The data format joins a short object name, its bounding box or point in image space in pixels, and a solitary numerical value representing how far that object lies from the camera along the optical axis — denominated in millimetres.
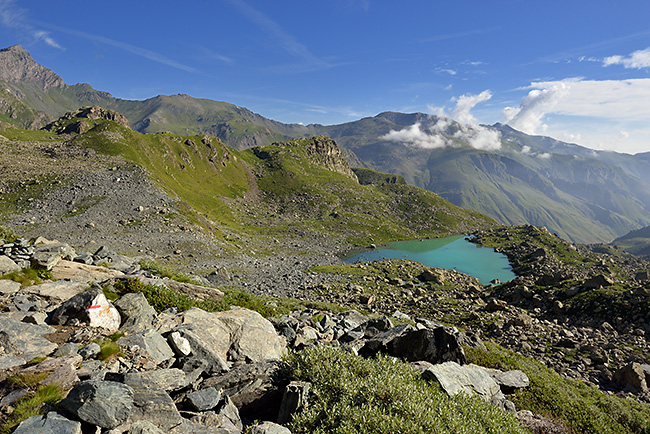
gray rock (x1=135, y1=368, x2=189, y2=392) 8500
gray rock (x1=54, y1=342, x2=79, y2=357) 8844
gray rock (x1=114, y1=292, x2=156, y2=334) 11680
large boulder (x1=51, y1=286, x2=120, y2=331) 10984
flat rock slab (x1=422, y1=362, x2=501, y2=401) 11375
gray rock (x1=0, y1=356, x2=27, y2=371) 7887
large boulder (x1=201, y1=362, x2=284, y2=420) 9688
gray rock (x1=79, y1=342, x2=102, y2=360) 9047
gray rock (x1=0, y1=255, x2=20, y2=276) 13906
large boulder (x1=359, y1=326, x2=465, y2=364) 14719
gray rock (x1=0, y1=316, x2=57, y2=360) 8641
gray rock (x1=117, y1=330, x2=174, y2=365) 9945
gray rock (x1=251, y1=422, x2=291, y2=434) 7789
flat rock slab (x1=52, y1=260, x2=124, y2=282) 15984
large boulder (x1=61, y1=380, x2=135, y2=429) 6320
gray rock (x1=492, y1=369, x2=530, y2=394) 14758
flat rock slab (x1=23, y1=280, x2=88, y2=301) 12883
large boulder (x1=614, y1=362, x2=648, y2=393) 20562
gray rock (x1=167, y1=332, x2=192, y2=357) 10477
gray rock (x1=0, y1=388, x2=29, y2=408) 6516
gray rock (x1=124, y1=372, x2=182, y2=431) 7238
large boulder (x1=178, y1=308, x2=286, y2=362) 12133
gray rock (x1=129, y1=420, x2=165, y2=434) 6461
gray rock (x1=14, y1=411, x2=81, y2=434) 5898
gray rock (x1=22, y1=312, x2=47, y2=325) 10375
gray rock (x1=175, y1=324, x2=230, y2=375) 10328
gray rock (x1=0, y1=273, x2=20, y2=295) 12284
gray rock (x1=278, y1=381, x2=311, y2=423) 9055
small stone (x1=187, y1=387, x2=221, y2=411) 8648
